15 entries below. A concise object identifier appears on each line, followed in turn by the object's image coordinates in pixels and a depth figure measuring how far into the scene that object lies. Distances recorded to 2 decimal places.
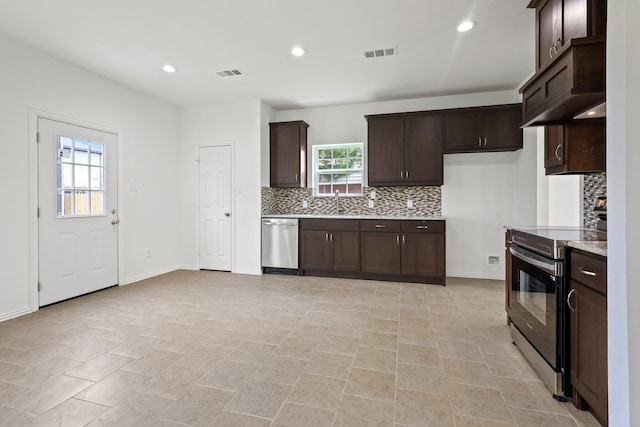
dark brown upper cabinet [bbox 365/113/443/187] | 4.46
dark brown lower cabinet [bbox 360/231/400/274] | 4.38
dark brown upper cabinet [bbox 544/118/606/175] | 2.28
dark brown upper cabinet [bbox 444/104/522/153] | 4.21
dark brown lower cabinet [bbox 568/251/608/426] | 1.46
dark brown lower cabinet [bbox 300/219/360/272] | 4.56
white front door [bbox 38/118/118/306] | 3.38
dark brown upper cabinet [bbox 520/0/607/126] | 1.65
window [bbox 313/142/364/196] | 5.14
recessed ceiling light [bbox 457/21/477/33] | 2.78
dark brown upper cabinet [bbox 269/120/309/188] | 5.07
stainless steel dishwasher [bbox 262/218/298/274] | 4.80
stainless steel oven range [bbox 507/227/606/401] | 1.78
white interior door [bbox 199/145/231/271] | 5.08
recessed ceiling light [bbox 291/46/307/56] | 3.26
